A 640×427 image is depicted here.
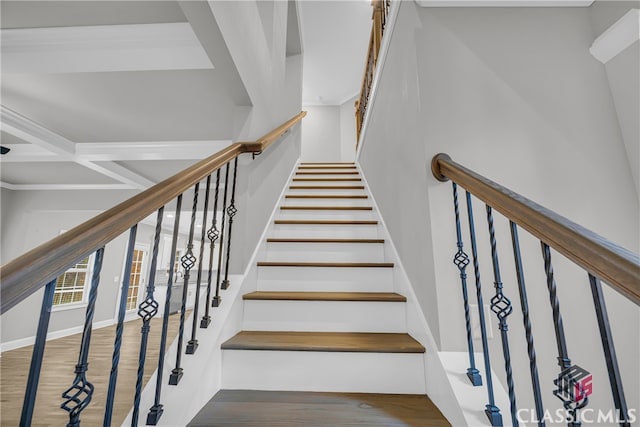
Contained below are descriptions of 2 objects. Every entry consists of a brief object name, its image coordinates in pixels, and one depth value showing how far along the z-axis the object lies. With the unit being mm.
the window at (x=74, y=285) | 5363
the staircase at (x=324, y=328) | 1287
